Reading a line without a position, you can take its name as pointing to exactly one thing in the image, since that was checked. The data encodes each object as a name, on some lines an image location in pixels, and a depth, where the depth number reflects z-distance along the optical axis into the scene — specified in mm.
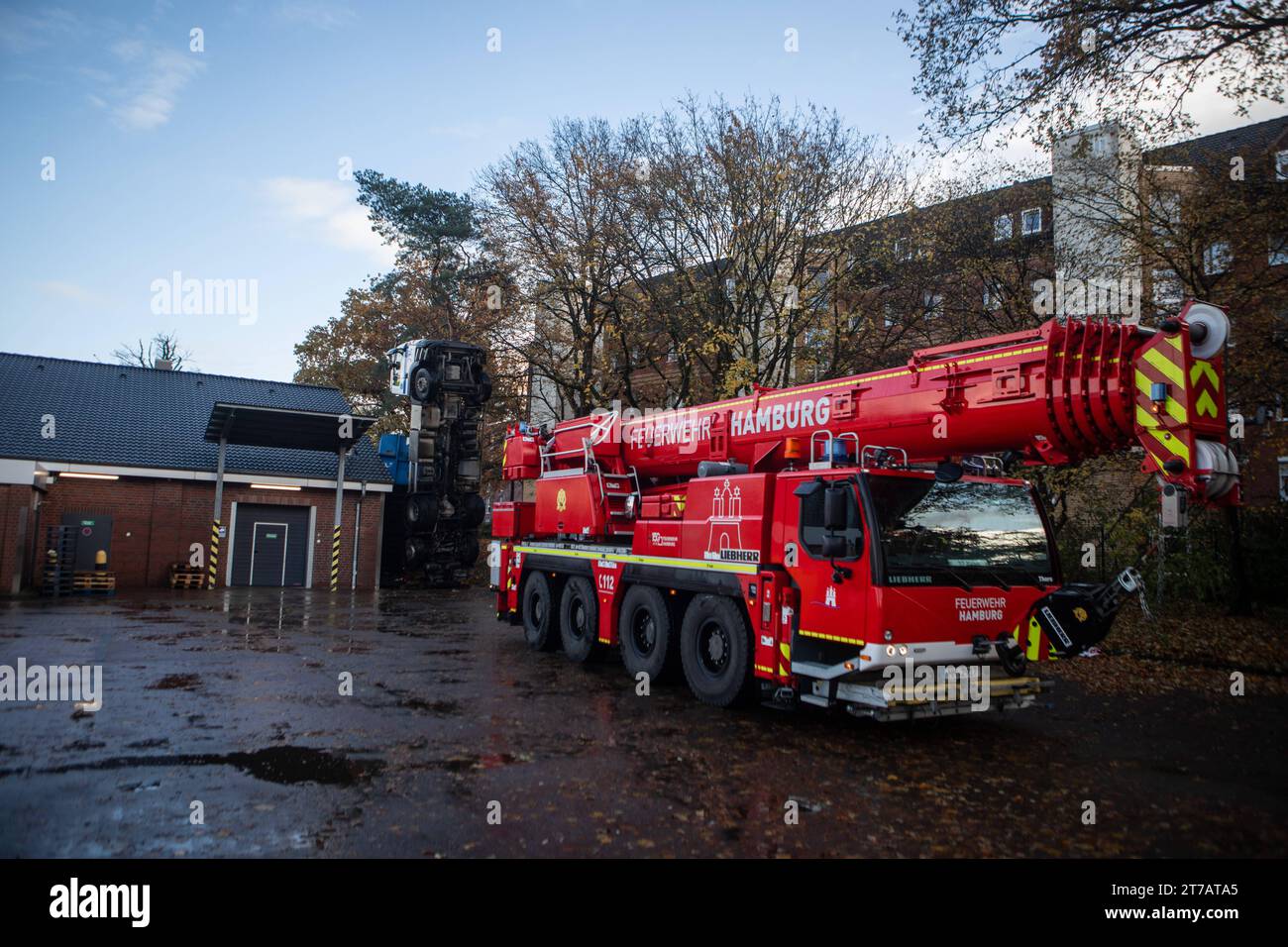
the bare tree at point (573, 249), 23219
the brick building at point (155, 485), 23109
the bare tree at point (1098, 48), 10461
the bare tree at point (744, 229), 20328
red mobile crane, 6242
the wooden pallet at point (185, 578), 23906
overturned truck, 25672
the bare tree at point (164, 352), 47541
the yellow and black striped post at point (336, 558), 25894
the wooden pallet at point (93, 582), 21312
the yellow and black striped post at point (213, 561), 24125
